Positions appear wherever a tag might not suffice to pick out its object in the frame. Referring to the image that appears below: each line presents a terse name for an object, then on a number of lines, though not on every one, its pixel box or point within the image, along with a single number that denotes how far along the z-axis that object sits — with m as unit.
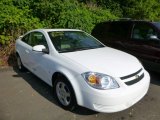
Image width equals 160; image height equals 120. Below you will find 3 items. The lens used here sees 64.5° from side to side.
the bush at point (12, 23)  4.52
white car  2.14
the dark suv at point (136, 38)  3.35
